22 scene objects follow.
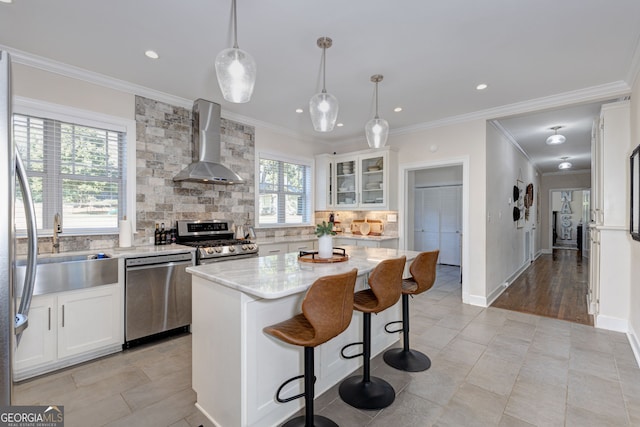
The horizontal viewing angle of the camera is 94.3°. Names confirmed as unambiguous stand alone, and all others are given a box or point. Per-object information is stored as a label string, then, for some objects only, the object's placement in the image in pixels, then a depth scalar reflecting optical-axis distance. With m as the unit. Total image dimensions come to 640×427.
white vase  2.41
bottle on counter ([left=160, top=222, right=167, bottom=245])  3.61
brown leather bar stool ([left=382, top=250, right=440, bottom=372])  2.50
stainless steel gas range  3.48
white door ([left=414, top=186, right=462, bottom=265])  6.97
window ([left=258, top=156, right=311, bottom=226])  4.97
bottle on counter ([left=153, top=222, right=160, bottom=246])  3.58
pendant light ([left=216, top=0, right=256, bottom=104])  1.74
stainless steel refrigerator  0.92
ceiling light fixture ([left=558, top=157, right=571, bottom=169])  6.75
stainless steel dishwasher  2.91
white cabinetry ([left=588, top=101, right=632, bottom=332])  3.36
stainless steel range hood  3.71
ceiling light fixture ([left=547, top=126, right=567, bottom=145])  4.73
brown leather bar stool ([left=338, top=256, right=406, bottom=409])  2.04
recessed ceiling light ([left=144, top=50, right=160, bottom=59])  2.70
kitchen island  1.66
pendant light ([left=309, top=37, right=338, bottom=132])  2.28
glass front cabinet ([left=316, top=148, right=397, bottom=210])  5.01
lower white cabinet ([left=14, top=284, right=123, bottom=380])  2.39
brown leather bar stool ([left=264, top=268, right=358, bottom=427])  1.57
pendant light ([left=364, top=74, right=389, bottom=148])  2.83
